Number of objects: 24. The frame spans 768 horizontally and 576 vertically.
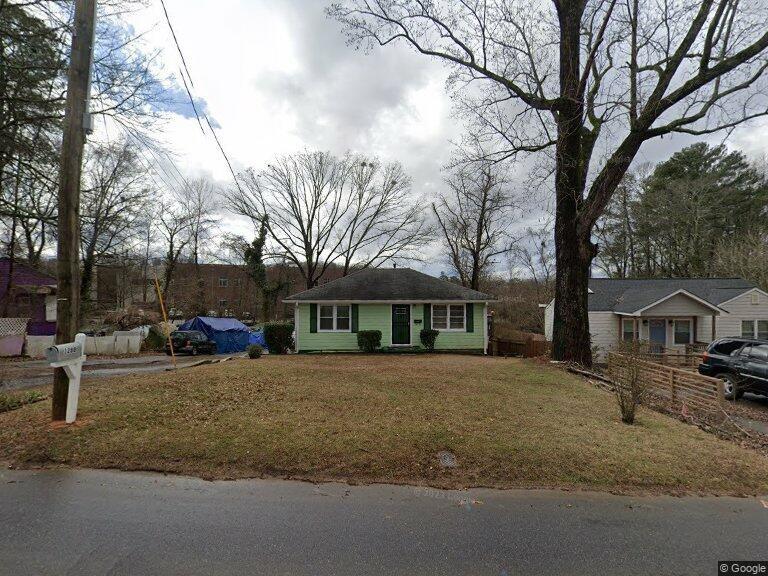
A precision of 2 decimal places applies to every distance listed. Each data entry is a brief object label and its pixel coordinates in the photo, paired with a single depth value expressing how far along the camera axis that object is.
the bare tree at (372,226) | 31.62
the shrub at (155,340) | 21.95
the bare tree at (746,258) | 23.50
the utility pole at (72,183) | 5.30
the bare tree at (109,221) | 20.66
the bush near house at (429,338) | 17.56
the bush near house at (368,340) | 17.30
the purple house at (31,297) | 19.58
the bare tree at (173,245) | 34.22
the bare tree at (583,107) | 10.05
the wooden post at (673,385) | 8.80
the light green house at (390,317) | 17.83
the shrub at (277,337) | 18.11
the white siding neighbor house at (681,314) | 19.75
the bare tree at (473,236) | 28.84
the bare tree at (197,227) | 34.72
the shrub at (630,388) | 6.10
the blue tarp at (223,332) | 22.73
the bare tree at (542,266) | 35.66
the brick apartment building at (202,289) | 36.97
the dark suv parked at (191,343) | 21.58
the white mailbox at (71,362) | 4.97
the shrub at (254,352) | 14.57
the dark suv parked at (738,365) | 9.77
